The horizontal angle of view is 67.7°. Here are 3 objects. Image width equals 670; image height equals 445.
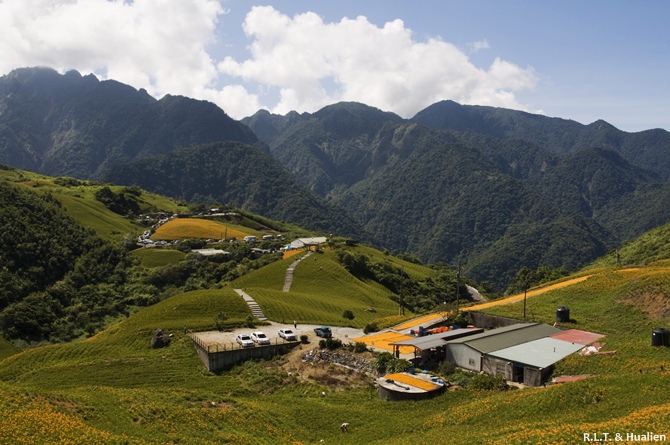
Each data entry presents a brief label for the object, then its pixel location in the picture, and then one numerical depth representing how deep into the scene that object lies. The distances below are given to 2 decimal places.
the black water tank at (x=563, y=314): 44.25
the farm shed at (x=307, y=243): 117.69
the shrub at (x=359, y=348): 39.84
